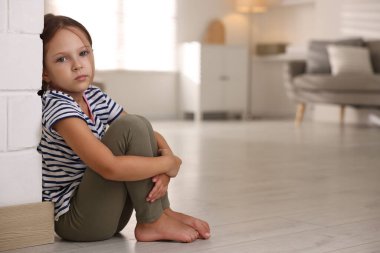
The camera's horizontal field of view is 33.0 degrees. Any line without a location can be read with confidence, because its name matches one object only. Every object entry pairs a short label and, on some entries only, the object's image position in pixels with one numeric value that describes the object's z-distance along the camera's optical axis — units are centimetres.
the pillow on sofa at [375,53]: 635
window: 690
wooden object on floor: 144
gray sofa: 588
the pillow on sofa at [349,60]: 615
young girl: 145
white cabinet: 755
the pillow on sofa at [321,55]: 651
